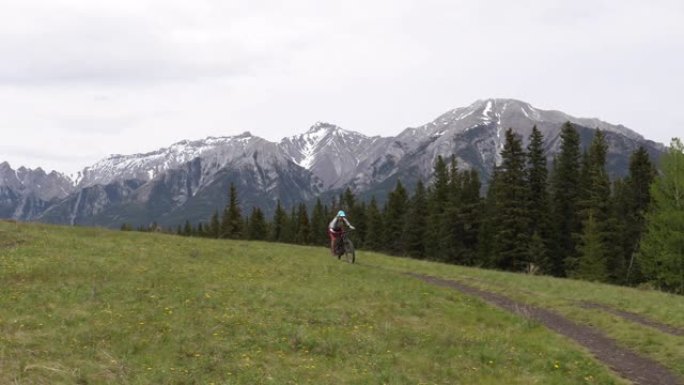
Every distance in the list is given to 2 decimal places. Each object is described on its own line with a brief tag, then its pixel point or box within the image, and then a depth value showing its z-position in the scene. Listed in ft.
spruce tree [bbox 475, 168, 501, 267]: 222.69
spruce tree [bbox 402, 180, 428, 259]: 284.41
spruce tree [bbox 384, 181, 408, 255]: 314.76
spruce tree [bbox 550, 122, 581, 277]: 222.48
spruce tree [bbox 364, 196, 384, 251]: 327.88
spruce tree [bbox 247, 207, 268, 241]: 365.10
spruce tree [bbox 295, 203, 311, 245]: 386.52
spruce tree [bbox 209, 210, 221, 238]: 425.07
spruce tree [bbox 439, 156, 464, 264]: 244.42
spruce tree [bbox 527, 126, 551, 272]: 214.28
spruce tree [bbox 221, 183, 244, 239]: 326.85
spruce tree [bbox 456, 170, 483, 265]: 241.14
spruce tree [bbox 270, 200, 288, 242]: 406.62
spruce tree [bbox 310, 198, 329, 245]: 379.76
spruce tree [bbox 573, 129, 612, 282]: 192.03
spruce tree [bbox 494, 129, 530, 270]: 207.21
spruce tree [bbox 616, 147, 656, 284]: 217.36
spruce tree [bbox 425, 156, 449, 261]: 264.31
